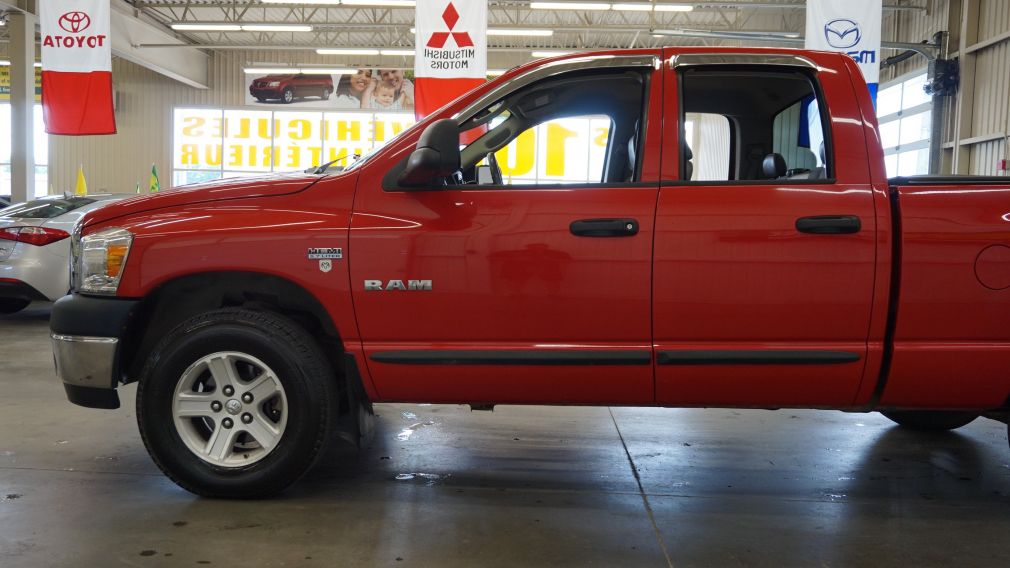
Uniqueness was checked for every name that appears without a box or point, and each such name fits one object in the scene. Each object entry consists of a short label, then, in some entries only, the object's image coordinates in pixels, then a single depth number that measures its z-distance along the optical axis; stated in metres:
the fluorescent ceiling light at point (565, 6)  18.62
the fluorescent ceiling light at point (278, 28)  21.32
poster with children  27.70
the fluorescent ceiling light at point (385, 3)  18.63
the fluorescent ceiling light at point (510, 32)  21.03
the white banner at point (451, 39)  12.05
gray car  8.23
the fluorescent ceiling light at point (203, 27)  22.20
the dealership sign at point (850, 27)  11.84
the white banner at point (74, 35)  12.88
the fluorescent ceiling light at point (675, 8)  19.11
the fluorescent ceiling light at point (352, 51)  23.95
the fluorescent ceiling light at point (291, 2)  19.27
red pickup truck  3.29
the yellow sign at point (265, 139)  28.44
